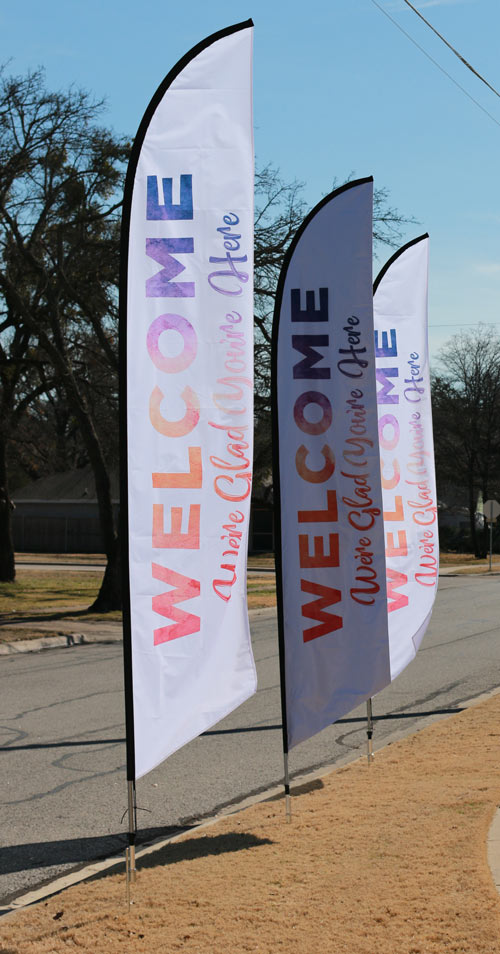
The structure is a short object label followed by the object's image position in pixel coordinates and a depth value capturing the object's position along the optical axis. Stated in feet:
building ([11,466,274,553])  186.80
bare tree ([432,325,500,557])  178.50
